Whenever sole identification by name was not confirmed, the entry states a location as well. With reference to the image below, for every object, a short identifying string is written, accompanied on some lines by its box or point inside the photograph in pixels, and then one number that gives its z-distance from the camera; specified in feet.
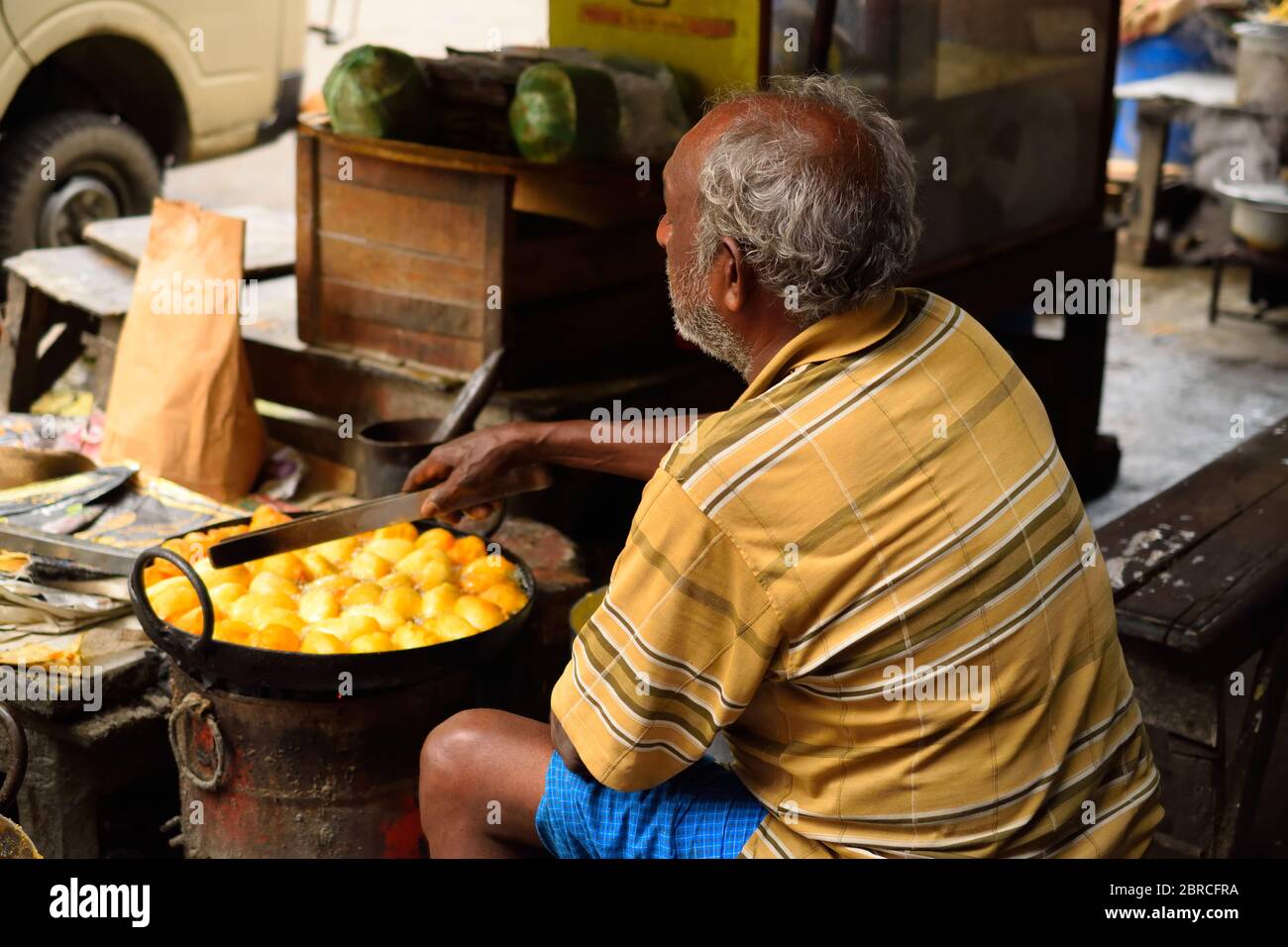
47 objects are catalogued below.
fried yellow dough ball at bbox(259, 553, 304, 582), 11.10
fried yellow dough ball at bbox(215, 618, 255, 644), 9.79
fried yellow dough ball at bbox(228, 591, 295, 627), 10.21
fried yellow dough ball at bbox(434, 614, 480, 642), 10.13
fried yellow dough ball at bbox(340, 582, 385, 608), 10.80
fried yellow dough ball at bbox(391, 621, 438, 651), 10.13
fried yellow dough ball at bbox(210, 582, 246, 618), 10.40
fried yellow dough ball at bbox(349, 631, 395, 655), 9.82
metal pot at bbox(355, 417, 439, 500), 11.85
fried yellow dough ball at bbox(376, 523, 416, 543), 11.74
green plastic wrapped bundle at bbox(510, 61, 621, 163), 13.83
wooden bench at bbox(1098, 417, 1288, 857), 10.66
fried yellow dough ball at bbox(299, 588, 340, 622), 10.53
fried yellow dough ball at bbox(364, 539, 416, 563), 11.53
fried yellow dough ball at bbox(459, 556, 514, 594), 10.98
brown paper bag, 14.26
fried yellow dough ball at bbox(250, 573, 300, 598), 10.72
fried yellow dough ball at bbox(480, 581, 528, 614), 10.66
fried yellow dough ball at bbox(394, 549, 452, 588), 11.03
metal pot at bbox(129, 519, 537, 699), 9.33
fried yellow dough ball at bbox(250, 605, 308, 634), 10.16
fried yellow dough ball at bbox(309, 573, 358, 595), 10.93
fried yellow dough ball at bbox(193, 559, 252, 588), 10.82
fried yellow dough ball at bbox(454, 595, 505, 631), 10.32
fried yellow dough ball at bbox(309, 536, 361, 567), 11.65
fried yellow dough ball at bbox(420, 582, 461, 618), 10.56
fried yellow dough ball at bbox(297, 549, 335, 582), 11.32
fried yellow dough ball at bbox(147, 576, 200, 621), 10.07
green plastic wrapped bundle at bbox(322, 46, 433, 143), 14.03
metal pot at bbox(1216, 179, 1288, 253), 26.78
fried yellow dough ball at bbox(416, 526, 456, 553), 11.49
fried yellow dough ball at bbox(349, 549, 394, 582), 11.27
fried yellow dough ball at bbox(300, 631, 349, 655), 9.71
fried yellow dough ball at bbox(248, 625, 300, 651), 9.74
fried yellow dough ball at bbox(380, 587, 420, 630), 10.59
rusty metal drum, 9.89
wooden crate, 13.91
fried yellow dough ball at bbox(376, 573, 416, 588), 11.04
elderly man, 6.60
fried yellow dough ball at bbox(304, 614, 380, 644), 10.06
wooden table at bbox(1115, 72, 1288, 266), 31.94
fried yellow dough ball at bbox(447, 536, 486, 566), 11.34
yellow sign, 15.31
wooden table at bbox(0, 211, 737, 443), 14.34
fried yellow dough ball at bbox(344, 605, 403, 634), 10.34
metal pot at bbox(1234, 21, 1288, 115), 30.40
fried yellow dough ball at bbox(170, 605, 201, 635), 9.83
